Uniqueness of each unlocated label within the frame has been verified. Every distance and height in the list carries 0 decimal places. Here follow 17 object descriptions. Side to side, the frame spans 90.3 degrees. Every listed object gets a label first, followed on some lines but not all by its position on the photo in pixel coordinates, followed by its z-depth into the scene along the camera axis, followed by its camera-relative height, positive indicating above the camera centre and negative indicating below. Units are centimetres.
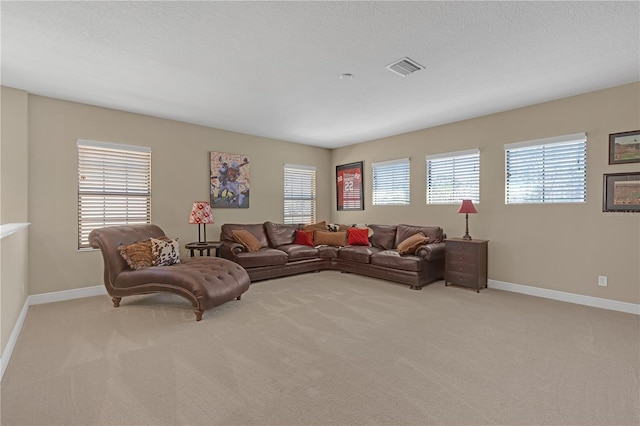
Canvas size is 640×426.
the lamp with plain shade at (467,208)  488 +1
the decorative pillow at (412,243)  510 -57
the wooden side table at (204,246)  498 -63
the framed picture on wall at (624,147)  375 +75
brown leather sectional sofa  495 -82
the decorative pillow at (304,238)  642 -62
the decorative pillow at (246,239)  552 -57
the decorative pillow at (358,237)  627 -58
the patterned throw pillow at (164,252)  414 -60
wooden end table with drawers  467 -82
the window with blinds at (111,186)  452 +31
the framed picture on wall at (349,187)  714 +49
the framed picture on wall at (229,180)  580 +51
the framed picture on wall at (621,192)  375 +21
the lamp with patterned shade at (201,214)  501 -11
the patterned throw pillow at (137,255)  398 -61
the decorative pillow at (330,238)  636 -62
